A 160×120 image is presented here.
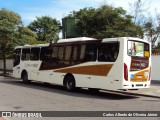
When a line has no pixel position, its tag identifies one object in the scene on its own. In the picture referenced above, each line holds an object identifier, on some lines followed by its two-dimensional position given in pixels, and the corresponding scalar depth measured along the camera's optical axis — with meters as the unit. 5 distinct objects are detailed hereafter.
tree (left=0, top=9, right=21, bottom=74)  37.12
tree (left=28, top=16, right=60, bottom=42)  60.56
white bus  16.17
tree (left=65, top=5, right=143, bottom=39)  34.06
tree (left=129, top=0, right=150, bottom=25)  37.35
